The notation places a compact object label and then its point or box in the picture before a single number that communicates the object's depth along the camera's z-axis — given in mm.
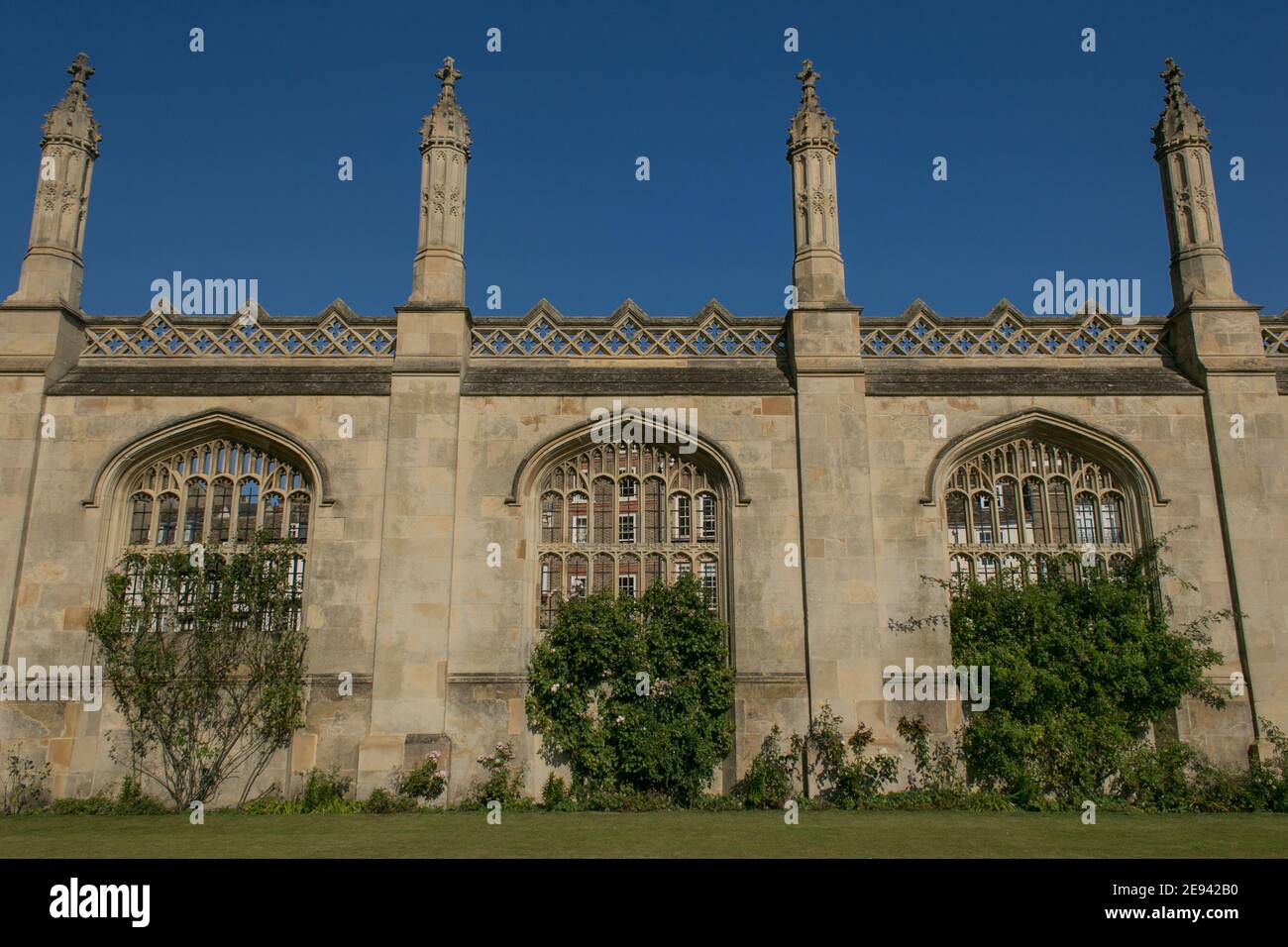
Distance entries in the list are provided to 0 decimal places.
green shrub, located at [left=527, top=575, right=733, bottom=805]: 13914
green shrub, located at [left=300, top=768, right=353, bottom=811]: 13383
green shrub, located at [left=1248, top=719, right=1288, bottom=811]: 13203
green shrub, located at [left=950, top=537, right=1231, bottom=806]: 13734
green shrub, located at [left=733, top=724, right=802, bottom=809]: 13531
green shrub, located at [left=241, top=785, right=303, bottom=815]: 13320
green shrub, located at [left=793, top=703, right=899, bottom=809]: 13328
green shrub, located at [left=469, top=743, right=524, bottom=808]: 13578
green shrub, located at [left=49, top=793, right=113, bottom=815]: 13438
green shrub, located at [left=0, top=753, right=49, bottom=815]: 13562
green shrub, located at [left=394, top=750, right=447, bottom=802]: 13297
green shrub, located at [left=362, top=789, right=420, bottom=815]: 13062
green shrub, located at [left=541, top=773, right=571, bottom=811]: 13703
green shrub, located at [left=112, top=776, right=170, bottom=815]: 13500
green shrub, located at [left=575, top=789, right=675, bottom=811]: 13375
